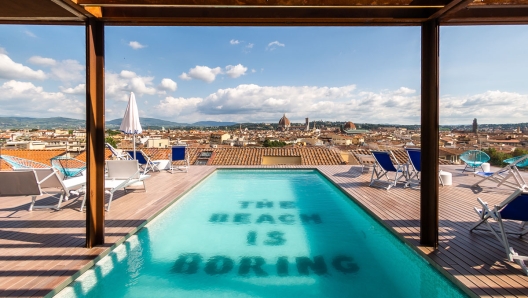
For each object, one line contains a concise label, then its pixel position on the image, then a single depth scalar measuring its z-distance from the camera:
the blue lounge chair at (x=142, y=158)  7.51
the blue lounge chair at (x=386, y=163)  6.17
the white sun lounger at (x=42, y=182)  3.88
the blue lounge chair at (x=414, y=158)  5.91
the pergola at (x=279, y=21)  2.85
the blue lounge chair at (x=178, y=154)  8.72
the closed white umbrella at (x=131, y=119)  6.85
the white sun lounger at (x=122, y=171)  5.00
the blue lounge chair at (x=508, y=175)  4.68
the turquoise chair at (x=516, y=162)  5.44
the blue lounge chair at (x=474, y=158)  7.52
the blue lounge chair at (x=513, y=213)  2.55
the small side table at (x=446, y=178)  6.35
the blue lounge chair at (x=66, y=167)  4.81
